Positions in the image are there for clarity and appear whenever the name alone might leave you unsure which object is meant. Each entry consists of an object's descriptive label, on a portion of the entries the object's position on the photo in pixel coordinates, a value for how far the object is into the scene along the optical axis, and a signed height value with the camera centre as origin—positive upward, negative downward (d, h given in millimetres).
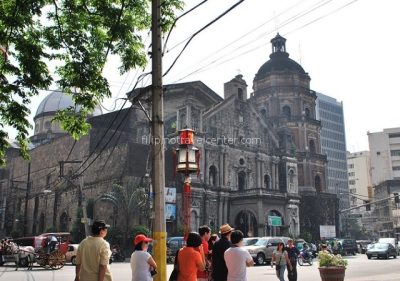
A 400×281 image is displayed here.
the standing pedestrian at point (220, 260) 7348 -389
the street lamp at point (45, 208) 48688 +3015
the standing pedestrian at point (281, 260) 13023 -709
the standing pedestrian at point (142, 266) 7066 -460
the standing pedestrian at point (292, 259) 13070 -687
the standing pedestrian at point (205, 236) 8547 +1
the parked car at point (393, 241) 36706 -481
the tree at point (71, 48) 9633 +4212
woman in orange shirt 6797 -357
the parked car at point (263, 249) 26625 -764
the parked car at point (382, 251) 31950 -1088
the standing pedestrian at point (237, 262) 6727 -386
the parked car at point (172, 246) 29047 -632
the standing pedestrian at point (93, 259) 6500 -325
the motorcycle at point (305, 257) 27731 -1304
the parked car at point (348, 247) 38688 -972
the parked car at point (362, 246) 45875 -1075
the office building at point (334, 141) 115250 +24535
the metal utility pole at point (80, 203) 28044 +2718
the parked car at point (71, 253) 26641 -969
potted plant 11242 -772
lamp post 10539 +1803
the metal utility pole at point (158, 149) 8734 +1792
